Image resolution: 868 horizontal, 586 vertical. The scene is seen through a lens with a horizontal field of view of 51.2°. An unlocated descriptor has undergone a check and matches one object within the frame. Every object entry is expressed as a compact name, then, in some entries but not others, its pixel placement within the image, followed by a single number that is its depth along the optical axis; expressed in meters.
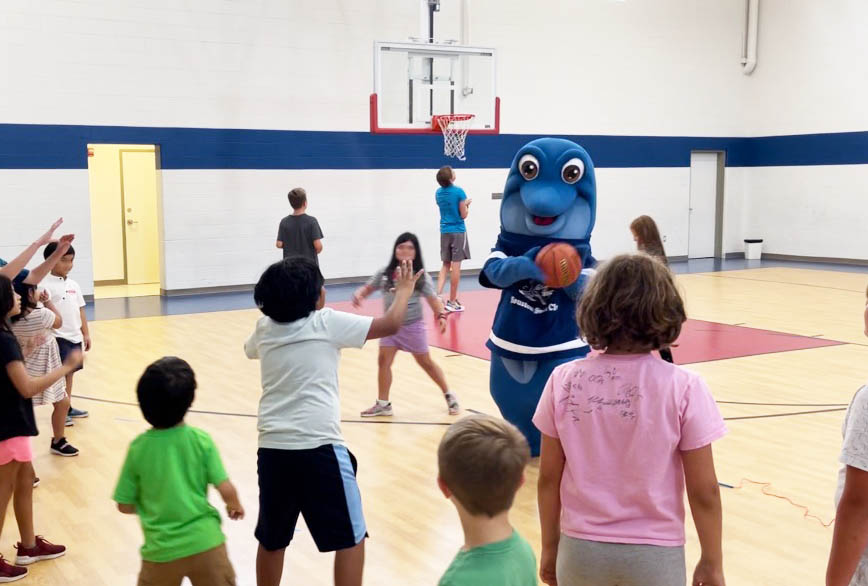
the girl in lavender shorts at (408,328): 5.63
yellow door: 15.28
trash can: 18.98
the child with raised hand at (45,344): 5.11
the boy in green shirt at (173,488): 2.80
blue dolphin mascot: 5.34
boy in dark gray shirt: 9.93
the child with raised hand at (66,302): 5.85
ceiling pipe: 18.64
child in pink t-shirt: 2.26
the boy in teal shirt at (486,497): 1.96
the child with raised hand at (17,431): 3.63
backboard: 13.53
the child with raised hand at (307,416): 3.11
